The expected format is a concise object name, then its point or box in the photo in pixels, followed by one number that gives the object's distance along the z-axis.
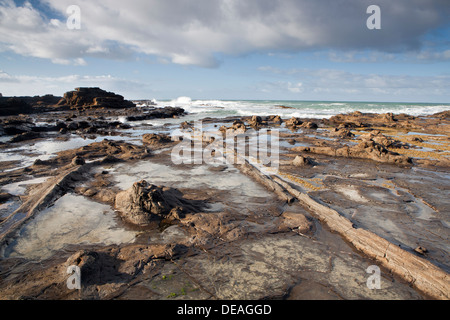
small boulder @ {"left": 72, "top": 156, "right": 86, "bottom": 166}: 9.78
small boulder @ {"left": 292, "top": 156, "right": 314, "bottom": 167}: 10.97
